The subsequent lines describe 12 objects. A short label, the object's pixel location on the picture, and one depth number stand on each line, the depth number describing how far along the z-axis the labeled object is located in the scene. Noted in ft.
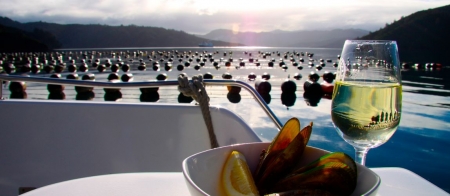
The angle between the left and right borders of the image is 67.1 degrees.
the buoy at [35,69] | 98.22
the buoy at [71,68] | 101.09
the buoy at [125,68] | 102.65
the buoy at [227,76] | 66.32
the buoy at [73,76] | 61.05
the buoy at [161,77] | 57.26
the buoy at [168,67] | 109.95
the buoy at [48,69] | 99.81
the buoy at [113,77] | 66.32
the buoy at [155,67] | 108.36
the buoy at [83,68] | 102.94
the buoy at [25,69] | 99.40
